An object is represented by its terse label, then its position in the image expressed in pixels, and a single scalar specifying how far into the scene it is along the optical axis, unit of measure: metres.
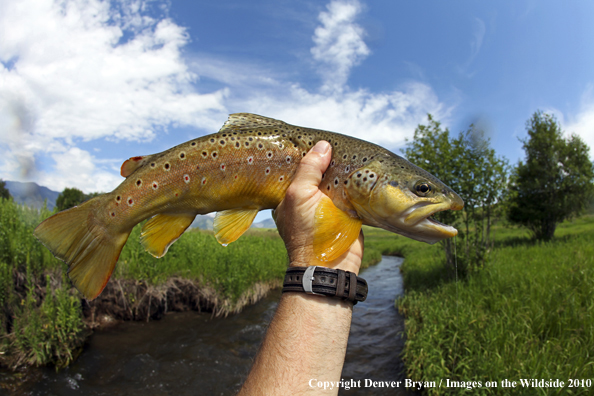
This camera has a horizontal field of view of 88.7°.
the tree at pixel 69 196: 41.97
